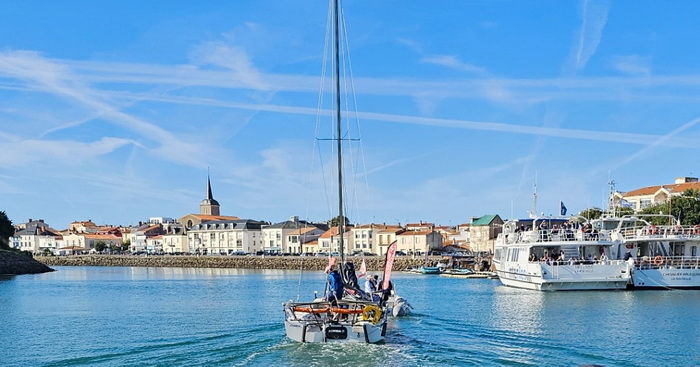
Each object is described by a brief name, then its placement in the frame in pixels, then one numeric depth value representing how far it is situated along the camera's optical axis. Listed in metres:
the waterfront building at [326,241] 148.99
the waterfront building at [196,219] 195.77
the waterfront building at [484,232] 131.50
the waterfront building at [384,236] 143.00
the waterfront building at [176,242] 190.25
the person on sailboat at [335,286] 30.94
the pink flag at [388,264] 32.79
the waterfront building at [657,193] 120.49
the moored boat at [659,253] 57.84
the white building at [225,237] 174.50
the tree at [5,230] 124.76
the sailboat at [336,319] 28.50
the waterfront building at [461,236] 153.04
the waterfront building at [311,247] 155.35
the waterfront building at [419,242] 136.50
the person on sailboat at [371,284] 42.10
